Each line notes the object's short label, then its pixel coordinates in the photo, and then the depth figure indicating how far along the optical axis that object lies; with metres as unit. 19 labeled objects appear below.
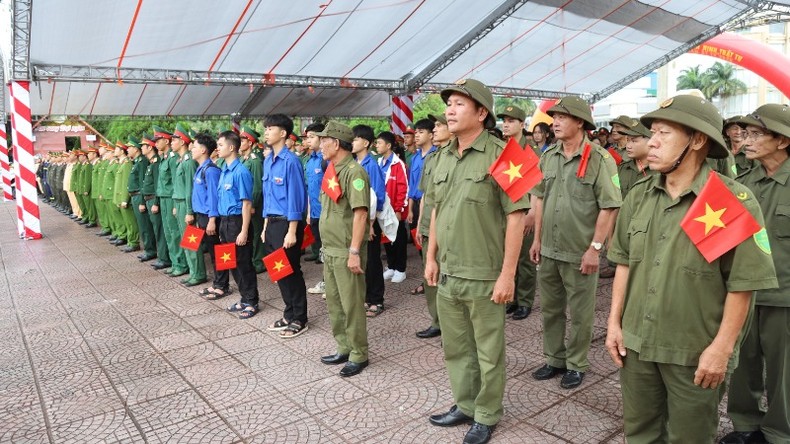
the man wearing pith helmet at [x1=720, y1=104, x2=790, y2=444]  2.51
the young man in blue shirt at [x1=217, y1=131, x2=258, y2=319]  5.05
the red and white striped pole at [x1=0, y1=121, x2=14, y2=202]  14.14
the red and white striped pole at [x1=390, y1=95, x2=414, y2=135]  12.73
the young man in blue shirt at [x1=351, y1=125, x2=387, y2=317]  5.07
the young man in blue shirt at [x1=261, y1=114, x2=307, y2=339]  4.33
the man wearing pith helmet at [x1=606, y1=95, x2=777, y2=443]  1.79
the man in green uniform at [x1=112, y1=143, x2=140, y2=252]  8.55
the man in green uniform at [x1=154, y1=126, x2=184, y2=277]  6.71
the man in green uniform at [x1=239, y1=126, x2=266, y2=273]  6.68
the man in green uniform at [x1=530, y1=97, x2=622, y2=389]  3.25
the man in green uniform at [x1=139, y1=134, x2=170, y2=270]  7.32
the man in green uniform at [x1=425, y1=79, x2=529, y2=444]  2.61
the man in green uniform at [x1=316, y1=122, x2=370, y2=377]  3.62
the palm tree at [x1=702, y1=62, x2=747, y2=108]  49.03
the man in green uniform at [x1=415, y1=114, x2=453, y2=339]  4.12
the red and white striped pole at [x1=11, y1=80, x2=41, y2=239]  8.91
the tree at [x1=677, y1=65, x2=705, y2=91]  51.13
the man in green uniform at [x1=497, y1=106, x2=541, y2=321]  4.87
